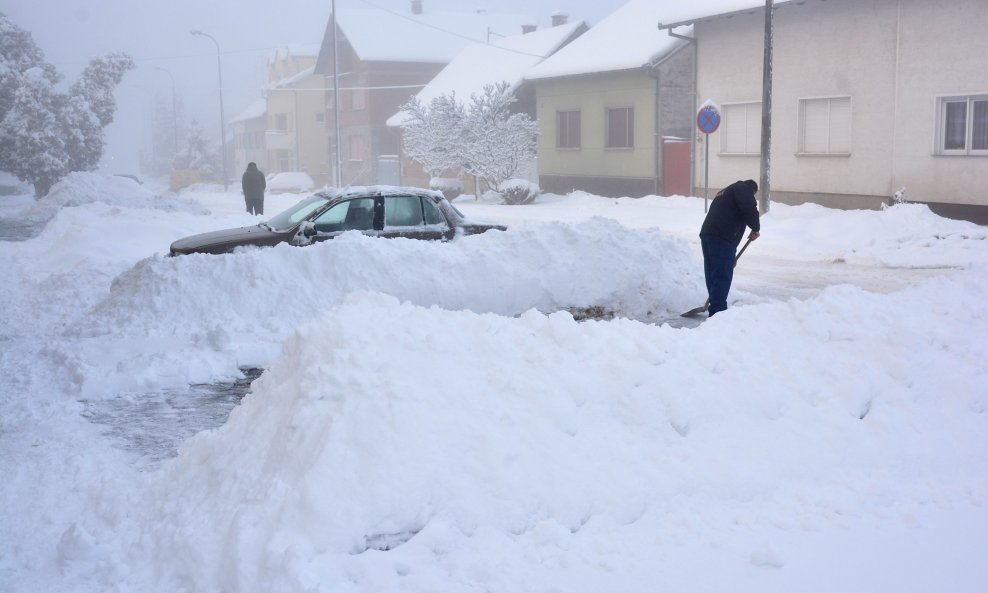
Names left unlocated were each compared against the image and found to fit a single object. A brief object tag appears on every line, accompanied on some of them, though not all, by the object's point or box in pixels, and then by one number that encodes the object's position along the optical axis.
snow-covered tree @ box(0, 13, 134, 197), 43.34
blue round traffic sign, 21.52
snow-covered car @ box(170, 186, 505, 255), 11.73
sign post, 21.52
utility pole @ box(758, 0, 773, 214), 20.38
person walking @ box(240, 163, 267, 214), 22.72
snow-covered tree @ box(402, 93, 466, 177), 33.62
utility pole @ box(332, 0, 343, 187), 36.06
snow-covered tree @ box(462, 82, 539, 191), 32.94
